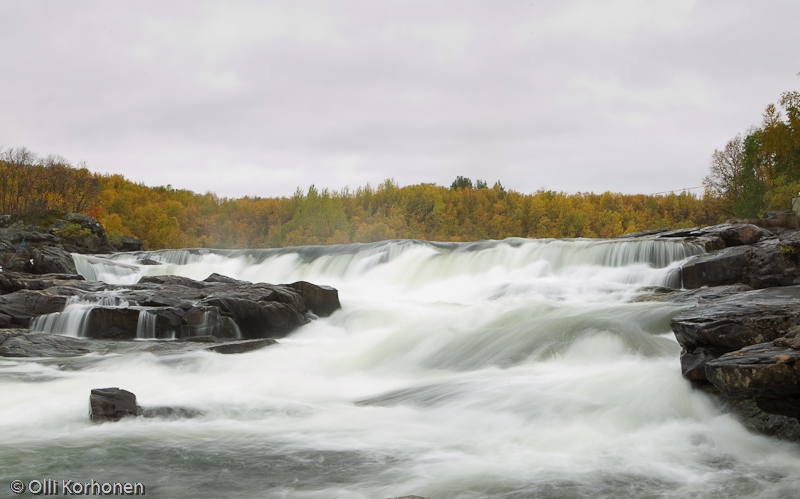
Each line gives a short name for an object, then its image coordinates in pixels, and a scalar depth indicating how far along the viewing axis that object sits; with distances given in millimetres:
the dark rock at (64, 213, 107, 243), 36000
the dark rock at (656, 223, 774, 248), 20688
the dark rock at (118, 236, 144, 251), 40938
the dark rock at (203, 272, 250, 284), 20619
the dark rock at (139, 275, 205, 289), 19094
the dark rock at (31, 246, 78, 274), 22516
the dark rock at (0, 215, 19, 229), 33000
